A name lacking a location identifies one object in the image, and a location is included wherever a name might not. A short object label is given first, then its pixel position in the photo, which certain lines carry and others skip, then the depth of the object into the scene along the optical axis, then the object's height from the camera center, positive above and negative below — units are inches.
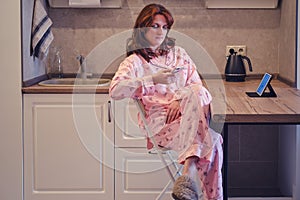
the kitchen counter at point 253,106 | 85.2 -3.4
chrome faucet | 144.8 +4.8
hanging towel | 131.0 +12.4
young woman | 89.0 -2.1
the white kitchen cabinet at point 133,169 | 129.6 -19.3
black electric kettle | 140.3 +4.0
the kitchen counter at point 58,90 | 125.6 -1.2
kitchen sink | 136.9 +0.6
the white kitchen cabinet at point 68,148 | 127.6 -14.4
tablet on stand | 106.4 -0.7
